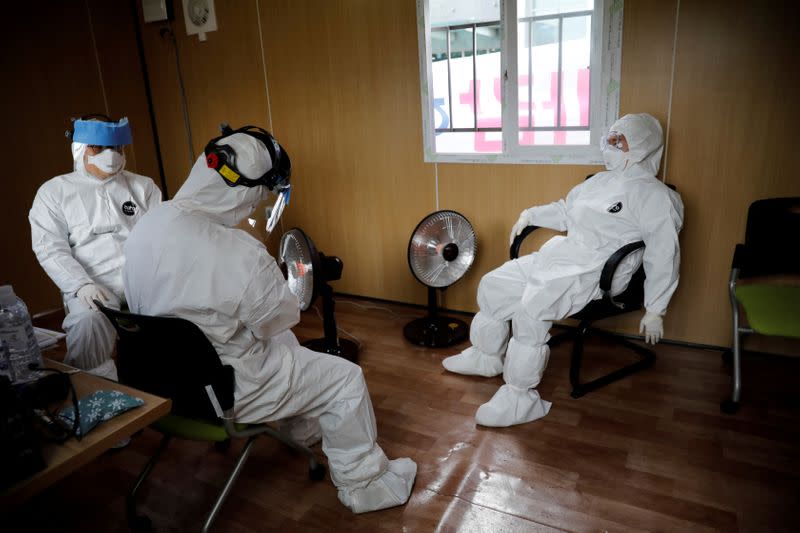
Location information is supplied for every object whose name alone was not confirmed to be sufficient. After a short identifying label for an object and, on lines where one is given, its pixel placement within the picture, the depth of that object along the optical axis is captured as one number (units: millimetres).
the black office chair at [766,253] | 2490
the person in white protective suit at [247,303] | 1644
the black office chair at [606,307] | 2430
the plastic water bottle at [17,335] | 1483
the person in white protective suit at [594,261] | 2455
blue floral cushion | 1243
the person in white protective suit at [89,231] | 2445
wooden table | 1062
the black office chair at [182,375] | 1579
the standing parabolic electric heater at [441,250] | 3098
